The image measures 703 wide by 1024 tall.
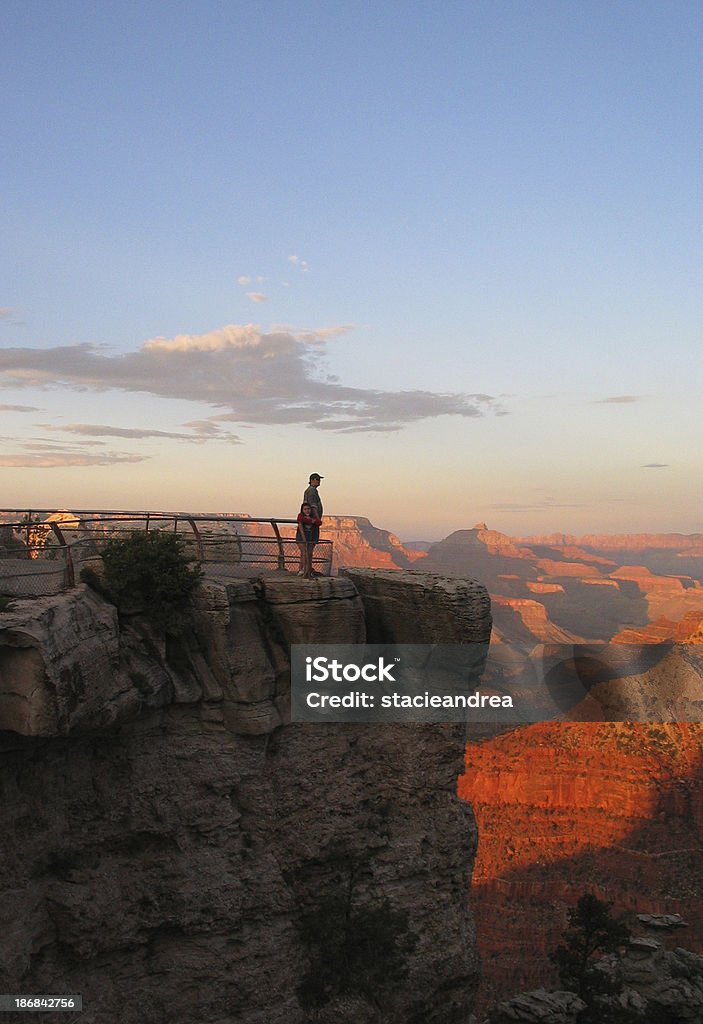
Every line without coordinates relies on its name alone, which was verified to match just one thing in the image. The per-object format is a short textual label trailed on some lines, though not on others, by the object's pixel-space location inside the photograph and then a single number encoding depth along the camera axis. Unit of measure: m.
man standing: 23.06
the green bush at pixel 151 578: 21.12
